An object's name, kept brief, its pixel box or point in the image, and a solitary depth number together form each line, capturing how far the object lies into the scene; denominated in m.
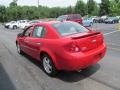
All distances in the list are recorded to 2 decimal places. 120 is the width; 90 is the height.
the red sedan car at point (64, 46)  2.86
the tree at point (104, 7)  33.82
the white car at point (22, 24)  18.74
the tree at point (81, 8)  37.90
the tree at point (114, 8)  30.30
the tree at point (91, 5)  38.04
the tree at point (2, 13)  37.05
